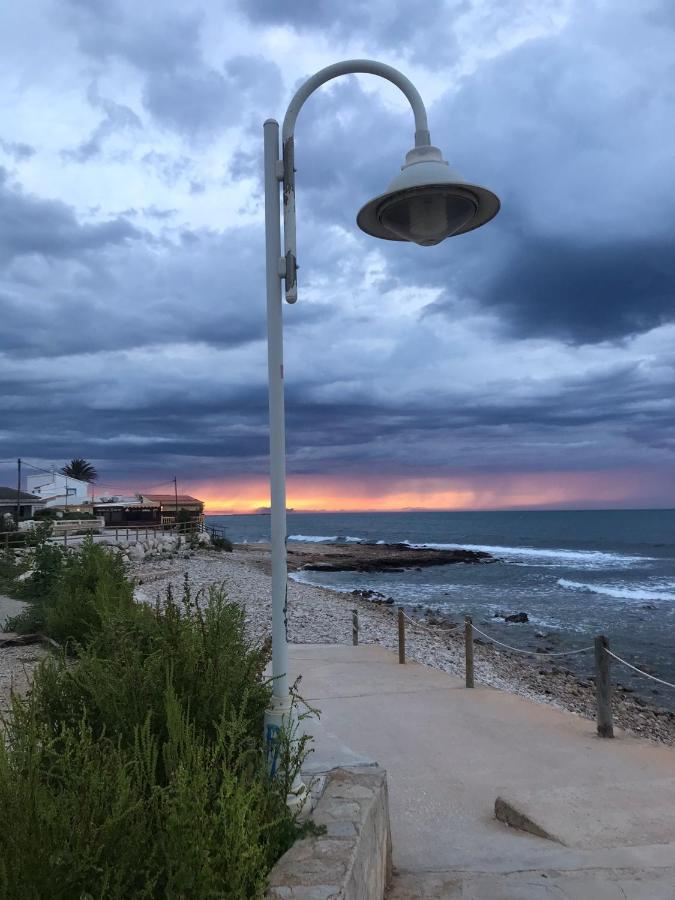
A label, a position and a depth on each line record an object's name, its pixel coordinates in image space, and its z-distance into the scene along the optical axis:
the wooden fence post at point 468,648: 9.25
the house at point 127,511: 65.94
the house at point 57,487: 71.00
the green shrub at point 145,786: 2.12
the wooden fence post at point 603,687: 6.84
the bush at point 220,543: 51.98
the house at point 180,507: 67.56
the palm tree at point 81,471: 83.56
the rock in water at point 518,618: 25.88
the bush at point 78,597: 7.92
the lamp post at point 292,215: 3.50
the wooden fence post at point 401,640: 11.23
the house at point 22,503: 56.31
